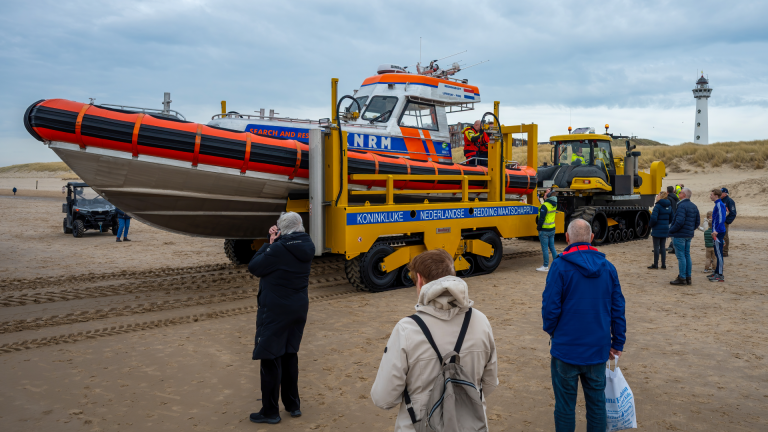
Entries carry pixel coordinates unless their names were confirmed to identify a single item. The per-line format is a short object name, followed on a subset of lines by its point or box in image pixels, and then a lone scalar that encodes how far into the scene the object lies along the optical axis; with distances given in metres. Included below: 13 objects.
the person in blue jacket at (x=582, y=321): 2.95
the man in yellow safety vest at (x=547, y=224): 9.69
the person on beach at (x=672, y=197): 11.26
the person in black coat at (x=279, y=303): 3.55
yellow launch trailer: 7.30
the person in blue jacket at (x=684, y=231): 8.15
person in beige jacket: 2.04
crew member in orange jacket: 10.02
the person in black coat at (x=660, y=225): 9.42
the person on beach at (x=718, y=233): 8.60
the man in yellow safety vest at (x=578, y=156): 14.44
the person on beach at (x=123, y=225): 14.46
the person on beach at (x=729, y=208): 9.99
